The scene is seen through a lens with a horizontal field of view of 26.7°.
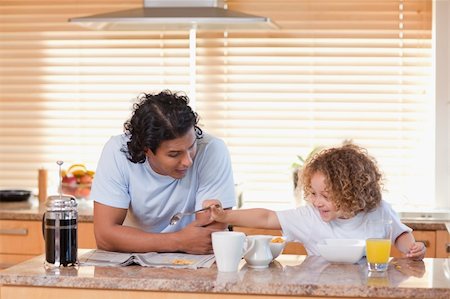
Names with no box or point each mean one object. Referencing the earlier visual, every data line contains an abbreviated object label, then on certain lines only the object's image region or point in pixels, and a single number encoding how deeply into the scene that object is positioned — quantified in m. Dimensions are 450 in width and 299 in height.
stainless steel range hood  3.76
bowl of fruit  4.60
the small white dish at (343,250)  2.68
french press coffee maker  2.63
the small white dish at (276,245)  2.73
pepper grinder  4.70
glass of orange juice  2.55
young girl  2.98
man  2.83
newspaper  2.64
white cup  2.53
